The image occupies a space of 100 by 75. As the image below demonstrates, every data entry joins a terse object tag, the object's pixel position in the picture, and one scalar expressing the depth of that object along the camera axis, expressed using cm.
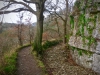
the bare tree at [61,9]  955
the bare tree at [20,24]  1371
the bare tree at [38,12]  648
